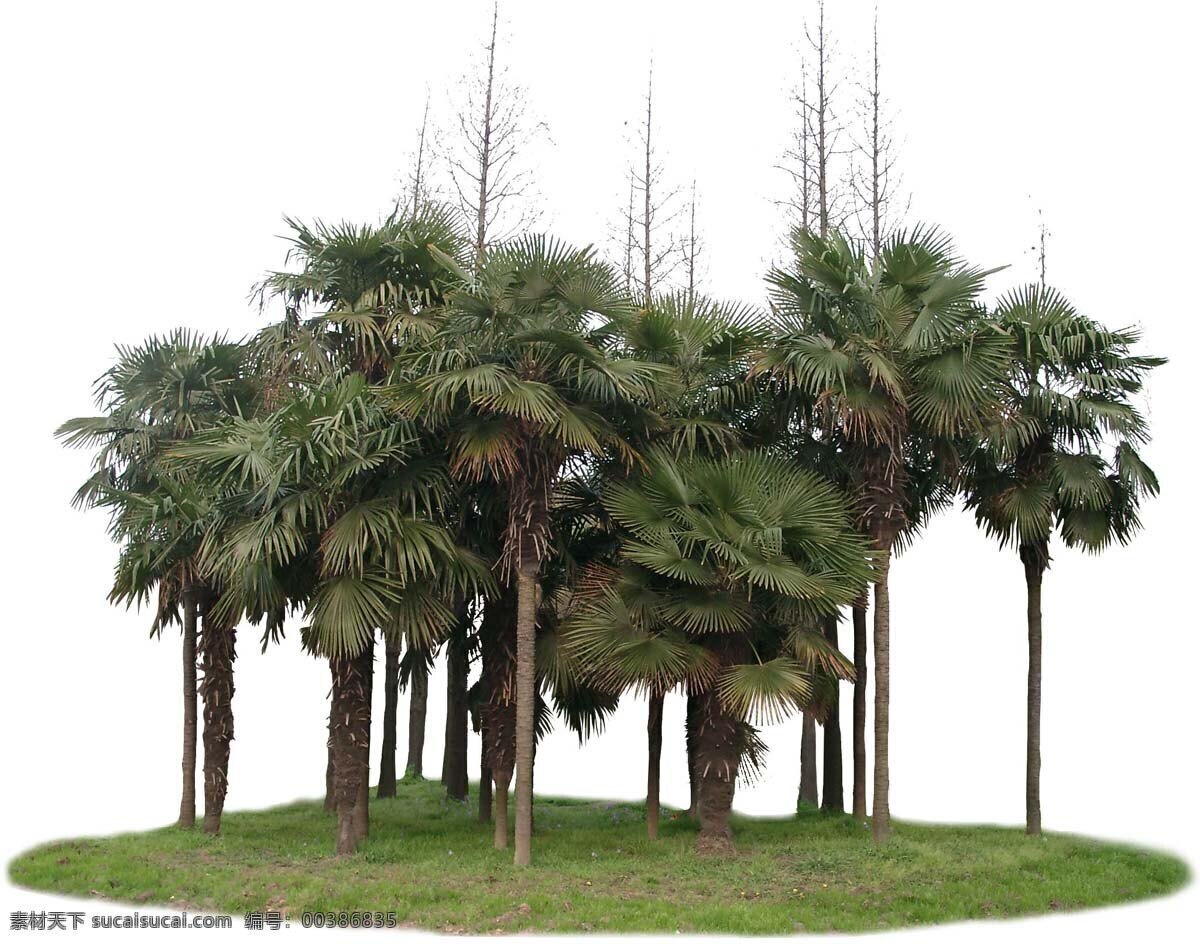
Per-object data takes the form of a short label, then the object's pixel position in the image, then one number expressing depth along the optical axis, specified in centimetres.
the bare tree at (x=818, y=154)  2164
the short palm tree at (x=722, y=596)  1480
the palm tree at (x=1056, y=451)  1680
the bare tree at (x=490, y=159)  2141
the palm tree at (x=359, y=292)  1650
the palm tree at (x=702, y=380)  1652
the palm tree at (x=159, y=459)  1683
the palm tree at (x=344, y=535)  1460
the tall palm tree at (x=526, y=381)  1462
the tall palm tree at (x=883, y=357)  1555
